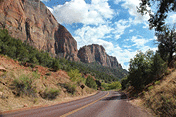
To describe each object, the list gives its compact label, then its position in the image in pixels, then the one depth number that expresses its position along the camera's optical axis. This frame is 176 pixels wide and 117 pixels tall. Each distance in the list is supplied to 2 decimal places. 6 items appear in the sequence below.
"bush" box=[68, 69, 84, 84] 27.80
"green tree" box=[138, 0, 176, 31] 6.50
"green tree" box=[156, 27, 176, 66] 24.32
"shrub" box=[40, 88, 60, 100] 15.60
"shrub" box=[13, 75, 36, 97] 11.95
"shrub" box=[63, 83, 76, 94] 23.78
